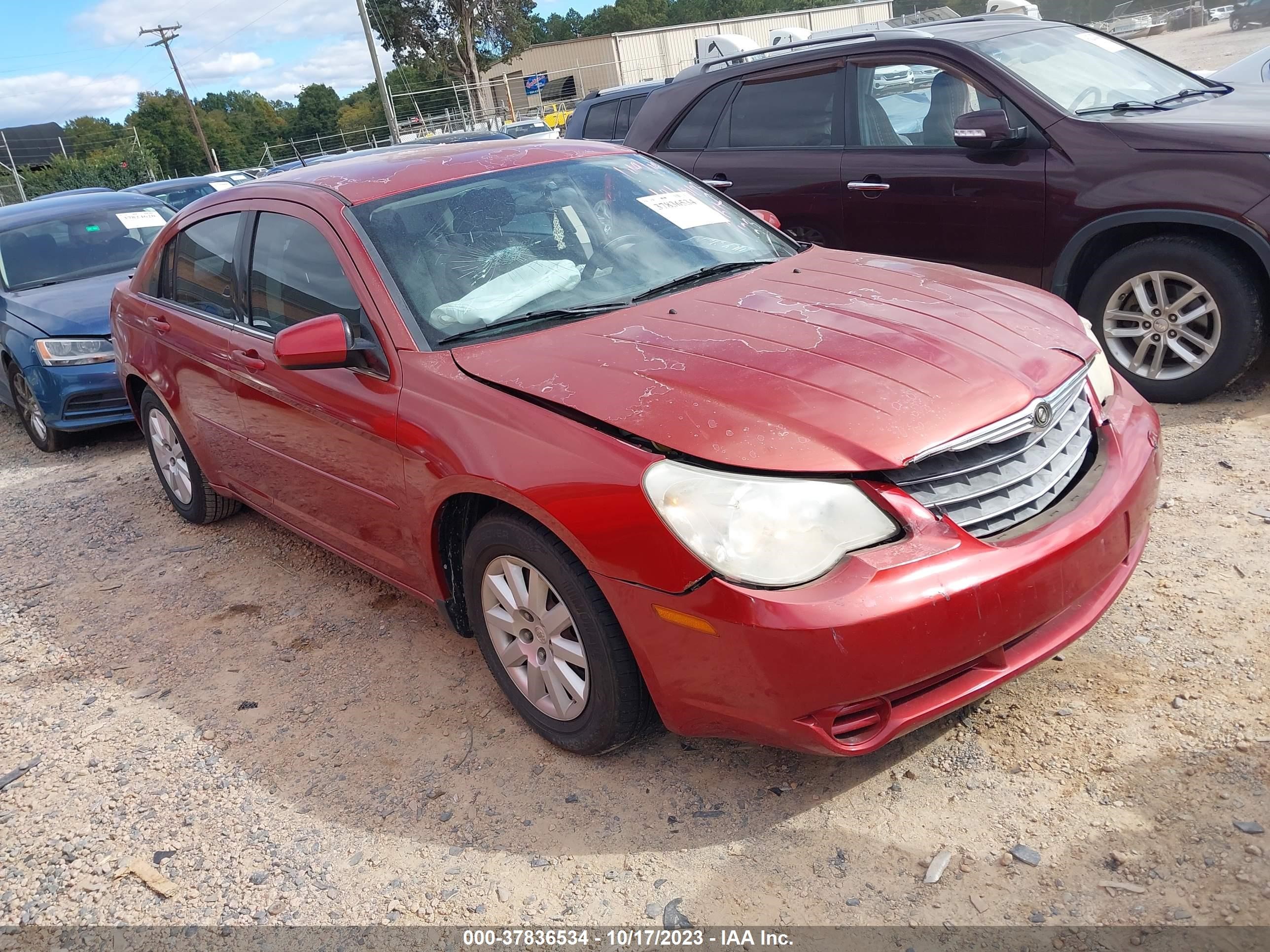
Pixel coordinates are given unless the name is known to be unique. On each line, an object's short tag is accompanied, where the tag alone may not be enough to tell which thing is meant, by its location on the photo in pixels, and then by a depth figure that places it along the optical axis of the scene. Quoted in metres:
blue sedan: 6.86
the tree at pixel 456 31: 54.66
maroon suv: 4.52
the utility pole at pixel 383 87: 30.39
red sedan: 2.32
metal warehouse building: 52.62
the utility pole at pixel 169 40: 56.12
